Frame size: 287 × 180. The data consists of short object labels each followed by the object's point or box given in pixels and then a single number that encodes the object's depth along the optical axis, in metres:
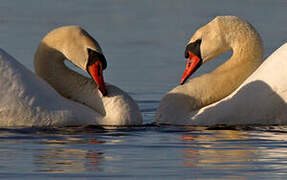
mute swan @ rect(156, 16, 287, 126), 12.66
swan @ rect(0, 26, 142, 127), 12.11
